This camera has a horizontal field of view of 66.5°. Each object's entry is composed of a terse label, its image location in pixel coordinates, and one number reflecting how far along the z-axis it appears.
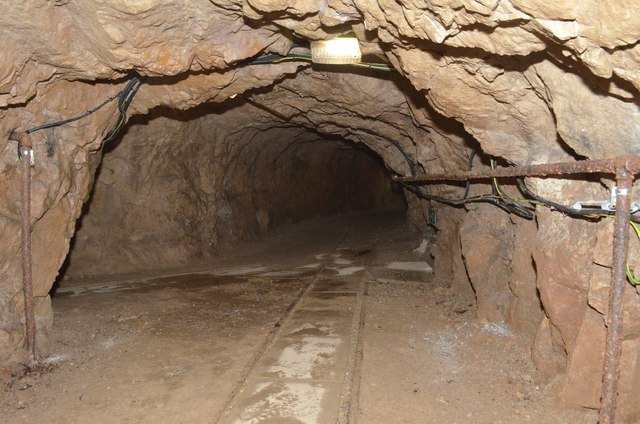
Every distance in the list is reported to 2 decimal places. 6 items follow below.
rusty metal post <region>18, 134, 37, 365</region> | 5.79
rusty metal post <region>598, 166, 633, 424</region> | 3.37
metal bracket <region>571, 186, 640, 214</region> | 3.39
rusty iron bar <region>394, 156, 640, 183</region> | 3.29
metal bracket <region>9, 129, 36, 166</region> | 5.71
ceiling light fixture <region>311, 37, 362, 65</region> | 5.53
